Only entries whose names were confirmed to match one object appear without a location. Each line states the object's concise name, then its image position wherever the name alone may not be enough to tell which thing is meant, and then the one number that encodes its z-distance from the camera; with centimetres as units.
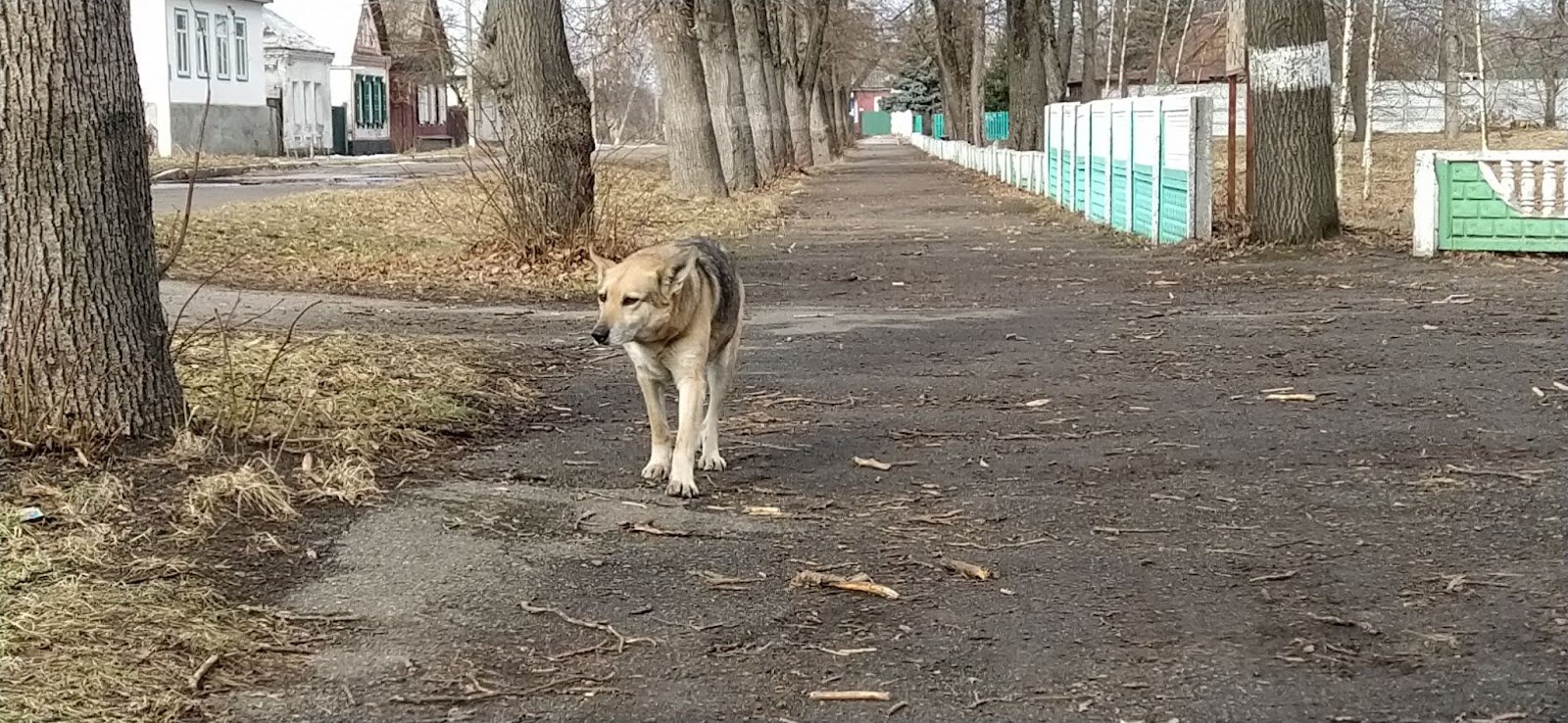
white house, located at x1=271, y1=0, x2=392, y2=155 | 6912
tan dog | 612
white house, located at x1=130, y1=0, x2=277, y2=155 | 4928
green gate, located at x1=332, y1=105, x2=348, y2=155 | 6744
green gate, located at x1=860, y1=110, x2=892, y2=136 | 16350
